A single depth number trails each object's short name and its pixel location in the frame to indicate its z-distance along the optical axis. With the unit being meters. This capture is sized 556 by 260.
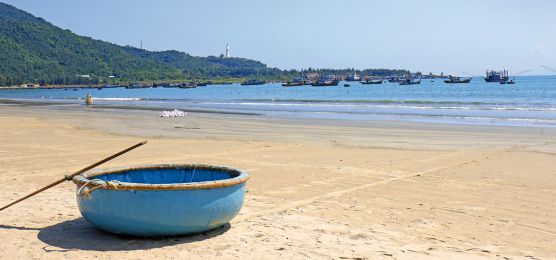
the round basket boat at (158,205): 6.36
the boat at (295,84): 158.85
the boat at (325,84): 139.12
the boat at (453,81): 132.02
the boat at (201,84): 188.50
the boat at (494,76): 124.22
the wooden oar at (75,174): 6.98
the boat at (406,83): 138.25
